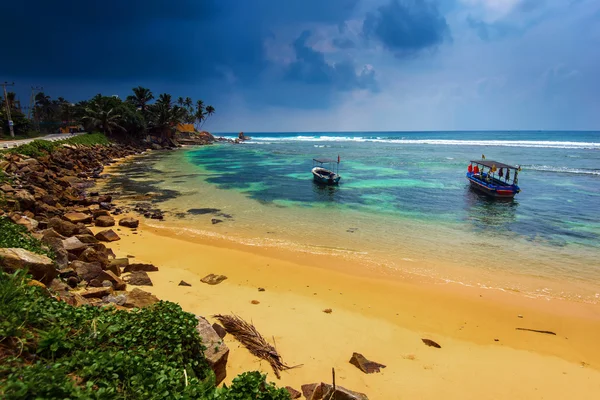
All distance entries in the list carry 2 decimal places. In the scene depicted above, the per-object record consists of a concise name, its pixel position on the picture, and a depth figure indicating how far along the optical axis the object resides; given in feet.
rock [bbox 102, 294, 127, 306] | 21.33
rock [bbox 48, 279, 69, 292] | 19.06
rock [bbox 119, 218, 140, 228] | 48.70
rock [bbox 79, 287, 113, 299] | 21.34
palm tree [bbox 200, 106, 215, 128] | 348.18
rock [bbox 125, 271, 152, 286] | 28.19
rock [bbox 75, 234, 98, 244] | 34.35
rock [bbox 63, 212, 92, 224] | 44.60
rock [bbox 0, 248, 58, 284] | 17.25
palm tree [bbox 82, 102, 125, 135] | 175.01
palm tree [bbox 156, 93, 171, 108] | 234.17
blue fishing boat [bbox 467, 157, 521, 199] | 80.89
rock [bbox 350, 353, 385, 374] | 20.01
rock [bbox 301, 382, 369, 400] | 14.47
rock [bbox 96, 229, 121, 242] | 41.04
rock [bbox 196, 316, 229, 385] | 16.52
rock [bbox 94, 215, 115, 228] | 47.14
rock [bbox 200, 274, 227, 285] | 31.40
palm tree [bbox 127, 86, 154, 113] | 233.49
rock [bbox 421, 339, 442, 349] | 23.43
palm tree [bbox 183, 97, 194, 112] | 341.41
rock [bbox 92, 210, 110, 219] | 50.14
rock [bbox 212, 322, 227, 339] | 20.86
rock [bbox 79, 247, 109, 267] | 28.50
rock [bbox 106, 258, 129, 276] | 27.96
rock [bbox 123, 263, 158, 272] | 31.17
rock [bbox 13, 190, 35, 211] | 40.40
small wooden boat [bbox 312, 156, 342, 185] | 96.37
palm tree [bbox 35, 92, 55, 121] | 282.97
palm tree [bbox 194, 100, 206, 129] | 341.82
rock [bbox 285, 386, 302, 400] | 16.86
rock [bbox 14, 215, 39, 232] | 30.79
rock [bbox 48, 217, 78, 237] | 36.14
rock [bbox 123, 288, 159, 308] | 21.88
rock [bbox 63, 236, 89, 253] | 29.48
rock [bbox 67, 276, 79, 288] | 22.74
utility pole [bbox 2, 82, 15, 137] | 126.41
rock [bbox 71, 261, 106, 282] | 24.80
